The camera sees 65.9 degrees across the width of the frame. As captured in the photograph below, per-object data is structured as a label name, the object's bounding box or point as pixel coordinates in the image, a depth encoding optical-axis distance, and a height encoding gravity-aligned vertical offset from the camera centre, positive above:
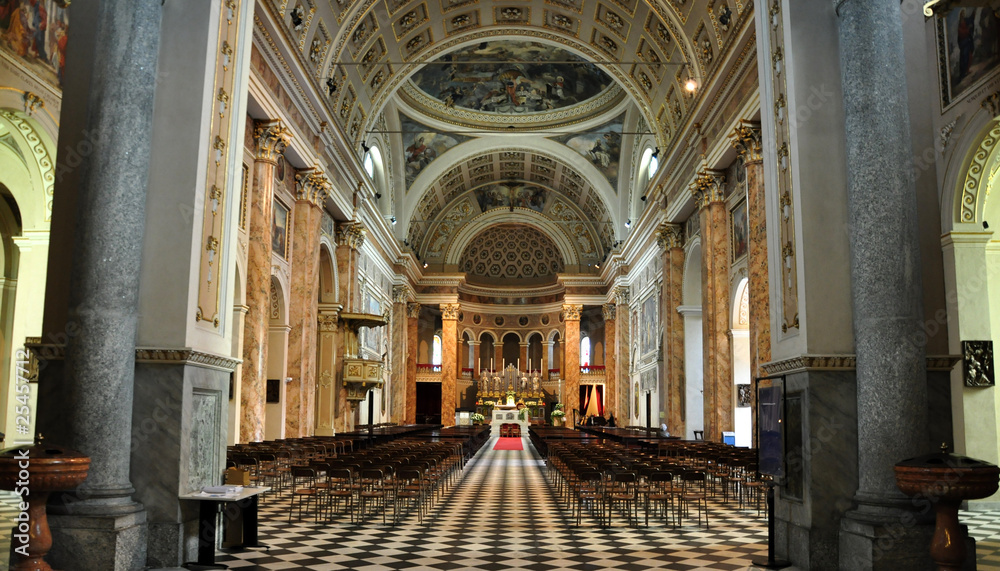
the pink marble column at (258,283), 16.66 +2.19
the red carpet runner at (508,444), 29.77 -2.31
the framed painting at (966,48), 10.33 +4.76
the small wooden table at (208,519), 7.73 -1.40
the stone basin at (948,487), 5.97 -0.76
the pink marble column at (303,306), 20.31 +2.04
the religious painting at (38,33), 11.04 +5.11
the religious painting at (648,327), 30.74 +2.44
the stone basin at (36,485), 5.91 -0.82
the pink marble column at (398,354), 39.00 +1.52
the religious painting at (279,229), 19.39 +3.90
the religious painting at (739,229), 19.02 +3.98
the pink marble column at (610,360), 41.34 +1.40
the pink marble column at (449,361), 43.59 +1.31
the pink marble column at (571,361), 43.31 +1.38
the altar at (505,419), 40.78 -1.80
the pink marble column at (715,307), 19.88 +2.12
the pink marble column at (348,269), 25.38 +3.89
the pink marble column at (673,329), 25.03 +1.91
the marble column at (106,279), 7.12 +0.96
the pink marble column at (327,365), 23.81 +0.55
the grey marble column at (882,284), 6.84 +0.97
